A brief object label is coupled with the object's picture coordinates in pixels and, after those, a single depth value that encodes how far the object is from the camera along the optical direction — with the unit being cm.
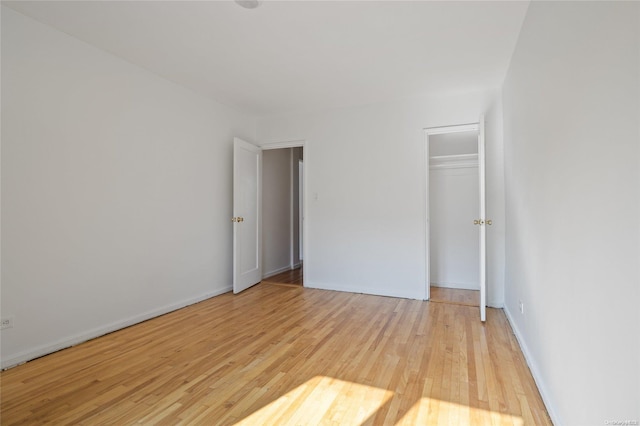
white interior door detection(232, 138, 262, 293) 428
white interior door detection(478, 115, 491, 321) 308
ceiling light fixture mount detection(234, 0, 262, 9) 217
